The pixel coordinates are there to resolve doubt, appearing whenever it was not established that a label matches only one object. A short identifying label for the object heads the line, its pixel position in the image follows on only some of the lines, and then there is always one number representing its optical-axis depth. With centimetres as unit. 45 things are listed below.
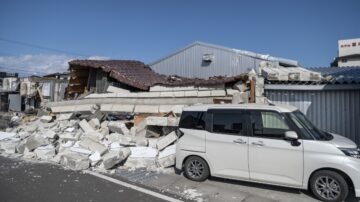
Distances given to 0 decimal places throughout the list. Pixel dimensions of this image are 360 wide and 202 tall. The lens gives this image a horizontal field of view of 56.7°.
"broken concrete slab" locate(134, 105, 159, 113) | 1360
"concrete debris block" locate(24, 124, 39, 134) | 1437
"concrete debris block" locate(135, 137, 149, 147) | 1080
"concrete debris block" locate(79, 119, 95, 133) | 1305
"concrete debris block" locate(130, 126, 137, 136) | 1214
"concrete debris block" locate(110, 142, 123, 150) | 1070
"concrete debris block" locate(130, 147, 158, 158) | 976
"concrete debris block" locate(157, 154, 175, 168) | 927
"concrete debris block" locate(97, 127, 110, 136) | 1245
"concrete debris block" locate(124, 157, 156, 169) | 947
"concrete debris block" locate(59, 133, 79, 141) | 1220
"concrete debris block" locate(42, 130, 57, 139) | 1214
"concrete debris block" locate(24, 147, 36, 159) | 1108
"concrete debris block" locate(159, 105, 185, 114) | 1246
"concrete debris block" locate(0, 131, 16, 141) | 1405
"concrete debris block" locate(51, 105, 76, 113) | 1650
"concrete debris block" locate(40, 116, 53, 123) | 1545
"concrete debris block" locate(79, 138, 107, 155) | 1018
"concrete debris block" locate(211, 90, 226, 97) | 1245
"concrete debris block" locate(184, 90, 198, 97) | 1315
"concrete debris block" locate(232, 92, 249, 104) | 1153
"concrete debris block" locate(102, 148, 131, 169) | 917
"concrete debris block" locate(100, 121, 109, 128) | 1331
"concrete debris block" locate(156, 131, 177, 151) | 1024
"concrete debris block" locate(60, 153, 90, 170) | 926
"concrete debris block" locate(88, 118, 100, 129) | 1341
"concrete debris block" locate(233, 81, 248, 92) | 1207
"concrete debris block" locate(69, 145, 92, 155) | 1028
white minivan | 637
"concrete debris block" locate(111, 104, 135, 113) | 1444
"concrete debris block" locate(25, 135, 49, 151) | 1147
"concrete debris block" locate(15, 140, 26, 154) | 1173
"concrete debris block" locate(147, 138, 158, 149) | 1083
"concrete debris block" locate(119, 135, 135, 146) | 1075
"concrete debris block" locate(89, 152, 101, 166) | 952
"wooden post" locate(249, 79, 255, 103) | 1149
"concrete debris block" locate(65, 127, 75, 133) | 1314
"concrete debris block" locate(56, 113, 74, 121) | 1519
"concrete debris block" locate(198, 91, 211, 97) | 1279
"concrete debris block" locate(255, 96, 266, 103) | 1133
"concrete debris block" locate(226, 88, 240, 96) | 1222
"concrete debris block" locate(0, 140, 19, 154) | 1224
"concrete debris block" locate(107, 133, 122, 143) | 1142
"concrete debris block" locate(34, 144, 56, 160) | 1080
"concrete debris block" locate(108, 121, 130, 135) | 1222
